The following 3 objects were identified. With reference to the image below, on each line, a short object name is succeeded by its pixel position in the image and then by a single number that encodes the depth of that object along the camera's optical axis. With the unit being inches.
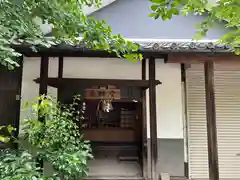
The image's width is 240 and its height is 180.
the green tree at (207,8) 71.1
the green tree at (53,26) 78.9
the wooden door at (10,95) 187.5
